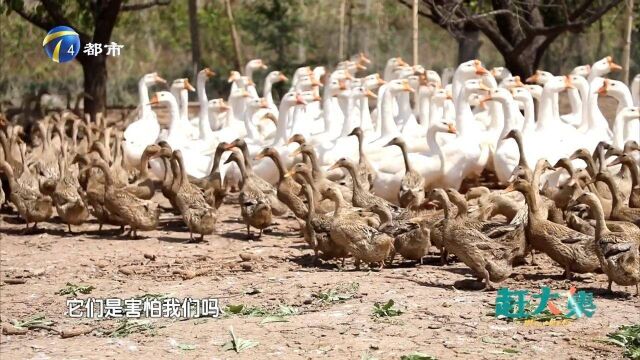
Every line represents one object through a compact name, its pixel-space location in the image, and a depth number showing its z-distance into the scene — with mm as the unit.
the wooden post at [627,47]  17250
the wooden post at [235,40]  22797
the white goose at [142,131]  15312
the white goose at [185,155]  13594
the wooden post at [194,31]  21328
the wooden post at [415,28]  15382
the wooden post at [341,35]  25781
